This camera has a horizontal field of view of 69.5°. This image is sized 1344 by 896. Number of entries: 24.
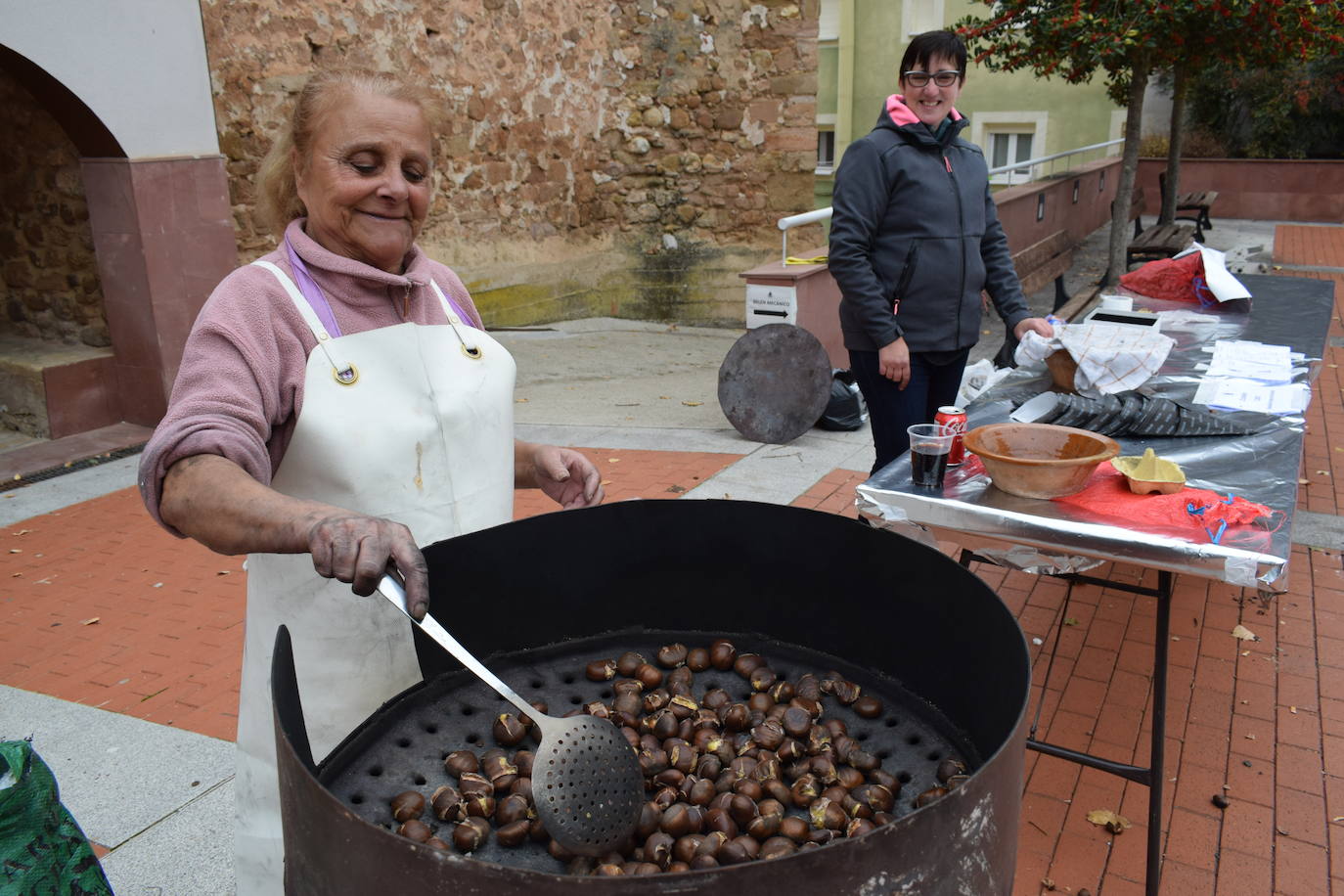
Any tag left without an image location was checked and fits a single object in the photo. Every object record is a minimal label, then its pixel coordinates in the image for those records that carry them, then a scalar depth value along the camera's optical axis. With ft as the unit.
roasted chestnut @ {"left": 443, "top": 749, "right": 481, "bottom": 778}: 4.96
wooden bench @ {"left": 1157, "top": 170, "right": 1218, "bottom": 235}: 42.63
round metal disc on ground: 18.58
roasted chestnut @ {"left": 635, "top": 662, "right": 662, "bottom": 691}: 5.74
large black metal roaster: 3.66
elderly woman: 4.35
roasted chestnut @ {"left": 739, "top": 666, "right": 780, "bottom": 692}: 5.82
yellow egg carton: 7.73
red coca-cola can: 8.51
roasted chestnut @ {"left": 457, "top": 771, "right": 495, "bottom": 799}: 4.81
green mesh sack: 5.69
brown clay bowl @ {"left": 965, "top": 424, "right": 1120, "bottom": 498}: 7.74
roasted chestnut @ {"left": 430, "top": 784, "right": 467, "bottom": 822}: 4.66
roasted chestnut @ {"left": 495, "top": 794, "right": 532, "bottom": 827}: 4.56
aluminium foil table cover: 6.81
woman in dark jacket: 11.13
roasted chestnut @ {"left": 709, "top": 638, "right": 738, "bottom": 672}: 6.04
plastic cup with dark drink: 8.08
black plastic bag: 19.48
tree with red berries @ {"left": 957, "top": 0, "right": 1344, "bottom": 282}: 27.04
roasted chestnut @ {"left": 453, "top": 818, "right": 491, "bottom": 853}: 4.45
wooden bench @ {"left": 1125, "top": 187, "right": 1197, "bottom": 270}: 29.40
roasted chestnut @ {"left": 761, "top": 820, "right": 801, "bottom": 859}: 4.36
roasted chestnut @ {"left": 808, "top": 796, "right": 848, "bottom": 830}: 4.59
